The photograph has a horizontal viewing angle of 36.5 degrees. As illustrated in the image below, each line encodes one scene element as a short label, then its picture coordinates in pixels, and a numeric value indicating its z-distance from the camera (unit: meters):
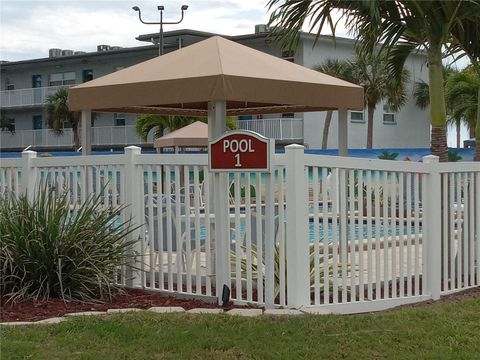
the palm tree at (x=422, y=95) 38.03
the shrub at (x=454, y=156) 22.05
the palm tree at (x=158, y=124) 32.03
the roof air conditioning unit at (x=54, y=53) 46.88
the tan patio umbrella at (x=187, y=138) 23.44
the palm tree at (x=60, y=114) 39.44
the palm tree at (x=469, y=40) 9.38
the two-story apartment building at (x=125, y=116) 35.19
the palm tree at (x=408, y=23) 8.57
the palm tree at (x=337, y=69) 33.63
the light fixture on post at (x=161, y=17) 28.81
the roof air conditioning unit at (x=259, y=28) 37.43
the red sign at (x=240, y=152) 6.38
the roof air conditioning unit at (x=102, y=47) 44.06
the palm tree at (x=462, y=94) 26.89
